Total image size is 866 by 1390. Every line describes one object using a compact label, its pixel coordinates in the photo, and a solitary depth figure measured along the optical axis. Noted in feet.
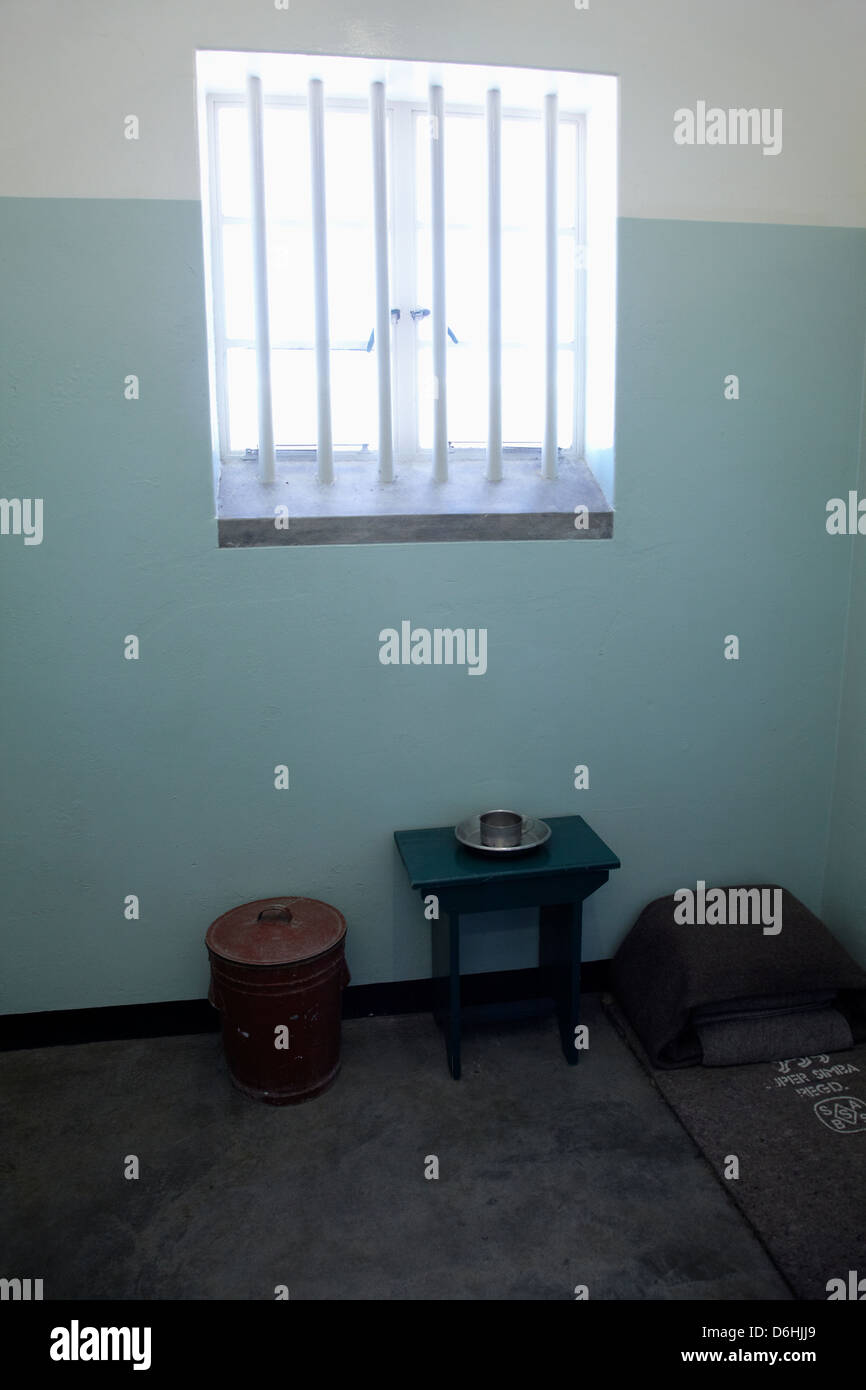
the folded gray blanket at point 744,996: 9.38
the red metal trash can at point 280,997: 8.78
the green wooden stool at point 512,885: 9.00
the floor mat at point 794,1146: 7.18
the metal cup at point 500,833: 9.43
